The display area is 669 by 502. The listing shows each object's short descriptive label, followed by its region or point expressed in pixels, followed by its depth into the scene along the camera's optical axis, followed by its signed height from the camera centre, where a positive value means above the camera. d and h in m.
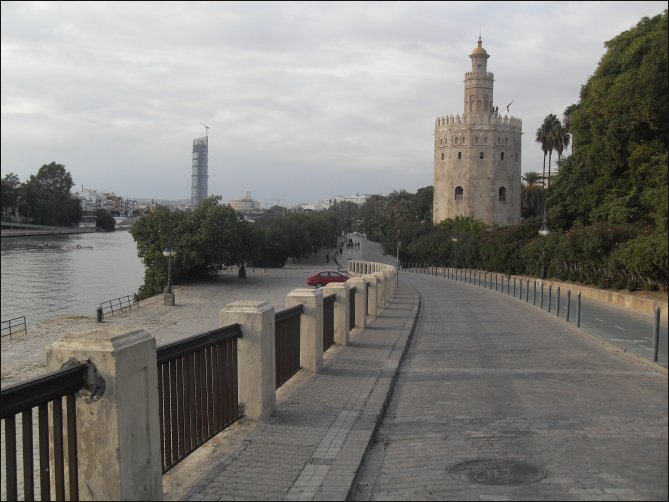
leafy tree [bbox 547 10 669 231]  22.94 +2.91
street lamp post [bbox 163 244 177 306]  46.65 -5.18
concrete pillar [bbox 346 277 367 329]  15.88 -1.89
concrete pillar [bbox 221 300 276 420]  7.17 -1.47
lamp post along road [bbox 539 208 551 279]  34.31 -1.67
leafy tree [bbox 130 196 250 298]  56.34 -1.82
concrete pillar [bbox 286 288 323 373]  10.05 -1.59
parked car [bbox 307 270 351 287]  47.53 -4.03
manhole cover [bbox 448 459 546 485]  5.16 -2.02
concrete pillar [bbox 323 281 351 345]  13.12 -1.79
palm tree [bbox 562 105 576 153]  46.38 +8.55
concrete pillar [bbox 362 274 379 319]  19.11 -2.20
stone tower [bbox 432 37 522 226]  90.69 +8.68
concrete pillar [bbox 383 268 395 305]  24.04 -2.40
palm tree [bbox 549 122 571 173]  64.44 +8.26
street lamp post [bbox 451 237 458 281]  62.76 -3.14
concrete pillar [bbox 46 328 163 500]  4.24 -1.25
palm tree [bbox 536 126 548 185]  66.44 +8.55
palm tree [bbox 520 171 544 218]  90.54 +3.95
